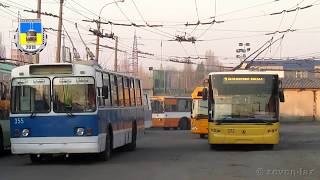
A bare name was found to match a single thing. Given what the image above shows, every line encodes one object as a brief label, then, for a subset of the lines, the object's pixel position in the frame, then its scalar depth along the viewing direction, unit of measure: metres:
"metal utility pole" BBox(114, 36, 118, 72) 51.91
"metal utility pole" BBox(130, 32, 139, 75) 53.75
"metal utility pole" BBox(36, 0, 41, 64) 30.62
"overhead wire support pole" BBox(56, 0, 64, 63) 32.12
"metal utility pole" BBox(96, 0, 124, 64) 43.56
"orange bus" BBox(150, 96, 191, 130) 52.12
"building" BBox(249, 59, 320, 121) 65.62
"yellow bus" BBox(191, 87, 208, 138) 33.81
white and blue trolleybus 16.28
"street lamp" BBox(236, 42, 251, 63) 70.68
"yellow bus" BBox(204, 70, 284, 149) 22.05
